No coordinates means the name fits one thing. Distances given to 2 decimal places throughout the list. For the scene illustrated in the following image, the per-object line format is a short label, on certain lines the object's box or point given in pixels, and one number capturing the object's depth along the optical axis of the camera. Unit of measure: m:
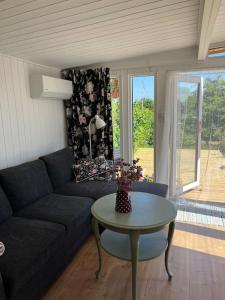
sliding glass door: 3.39
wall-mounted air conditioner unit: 2.88
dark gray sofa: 1.55
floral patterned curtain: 3.42
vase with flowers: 1.88
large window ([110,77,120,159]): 3.57
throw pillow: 3.14
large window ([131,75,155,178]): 3.45
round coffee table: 1.66
